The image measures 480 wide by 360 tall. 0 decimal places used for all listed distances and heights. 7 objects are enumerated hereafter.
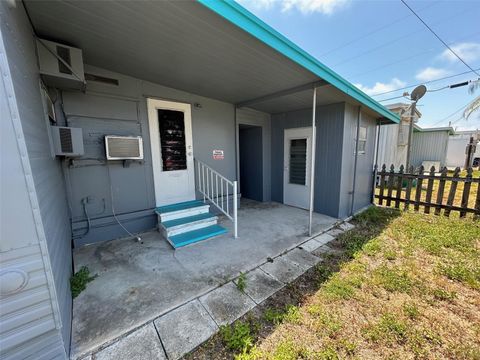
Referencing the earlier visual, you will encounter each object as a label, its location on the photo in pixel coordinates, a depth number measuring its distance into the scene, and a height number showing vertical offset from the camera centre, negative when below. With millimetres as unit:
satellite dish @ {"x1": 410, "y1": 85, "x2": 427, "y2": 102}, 6645 +1924
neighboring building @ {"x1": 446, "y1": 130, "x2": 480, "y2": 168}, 15187 -506
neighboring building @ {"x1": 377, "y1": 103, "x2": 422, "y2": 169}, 8266 +353
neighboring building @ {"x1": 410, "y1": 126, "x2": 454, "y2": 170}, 10383 +54
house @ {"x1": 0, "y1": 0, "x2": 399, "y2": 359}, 1083 +364
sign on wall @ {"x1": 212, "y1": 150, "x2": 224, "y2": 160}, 4219 -39
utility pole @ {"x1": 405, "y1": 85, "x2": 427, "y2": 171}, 6637 +1754
